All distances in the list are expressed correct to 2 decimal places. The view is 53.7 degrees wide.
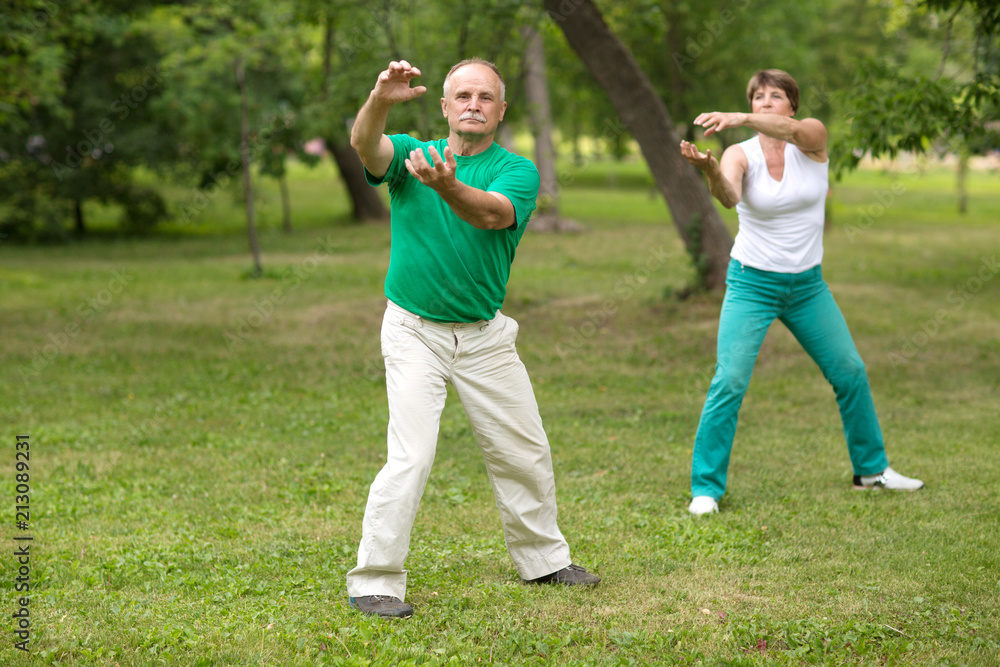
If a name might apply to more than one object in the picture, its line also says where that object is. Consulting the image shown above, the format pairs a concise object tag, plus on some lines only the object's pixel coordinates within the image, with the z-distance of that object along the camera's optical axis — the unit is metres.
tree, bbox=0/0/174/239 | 22.44
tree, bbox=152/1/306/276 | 14.92
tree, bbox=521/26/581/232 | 22.91
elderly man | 3.78
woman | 5.25
